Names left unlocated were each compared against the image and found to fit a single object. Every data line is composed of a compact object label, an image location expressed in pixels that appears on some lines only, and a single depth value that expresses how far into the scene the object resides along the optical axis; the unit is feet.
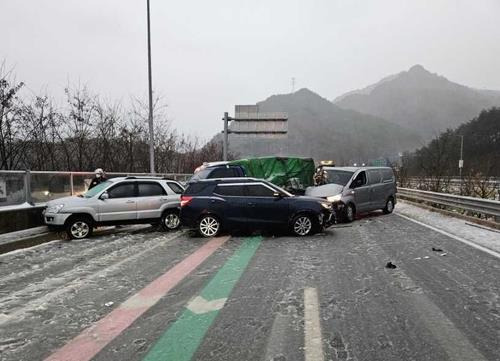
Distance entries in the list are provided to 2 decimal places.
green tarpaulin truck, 70.64
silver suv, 38.32
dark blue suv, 38.34
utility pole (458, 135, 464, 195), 178.95
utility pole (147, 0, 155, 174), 70.23
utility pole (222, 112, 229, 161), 107.76
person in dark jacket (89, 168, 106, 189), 47.14
